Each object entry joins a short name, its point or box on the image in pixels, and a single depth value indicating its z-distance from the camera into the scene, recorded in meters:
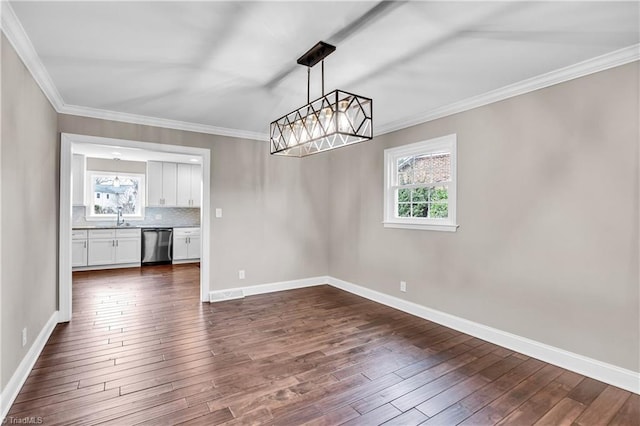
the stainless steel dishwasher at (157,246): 7.31
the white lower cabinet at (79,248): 6.48
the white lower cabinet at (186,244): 7.55
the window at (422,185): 3.62
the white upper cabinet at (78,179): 6.92
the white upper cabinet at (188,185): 7.81
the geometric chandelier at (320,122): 2.18
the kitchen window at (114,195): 7.41
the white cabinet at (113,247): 6.65
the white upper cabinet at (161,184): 7.47
